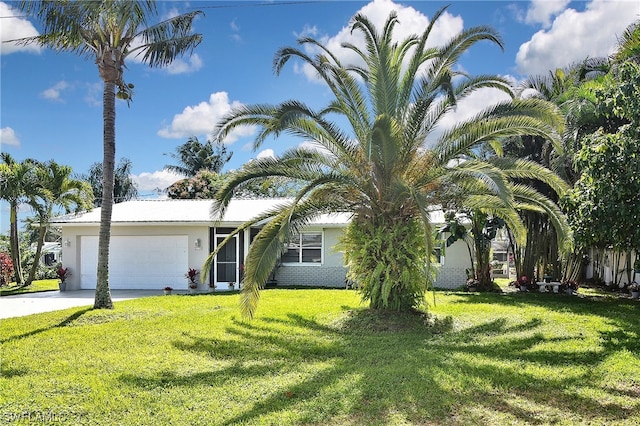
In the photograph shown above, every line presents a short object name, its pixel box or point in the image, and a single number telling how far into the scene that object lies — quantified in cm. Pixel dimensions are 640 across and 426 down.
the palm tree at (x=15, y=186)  1931
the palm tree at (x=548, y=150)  1494
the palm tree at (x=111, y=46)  1084
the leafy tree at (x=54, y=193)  1997
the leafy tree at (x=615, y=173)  794
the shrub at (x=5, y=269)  2147
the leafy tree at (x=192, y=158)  4347
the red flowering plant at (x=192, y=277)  1822
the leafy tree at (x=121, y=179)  4391
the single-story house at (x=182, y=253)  1889
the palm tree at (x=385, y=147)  915
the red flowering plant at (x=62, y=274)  1839
